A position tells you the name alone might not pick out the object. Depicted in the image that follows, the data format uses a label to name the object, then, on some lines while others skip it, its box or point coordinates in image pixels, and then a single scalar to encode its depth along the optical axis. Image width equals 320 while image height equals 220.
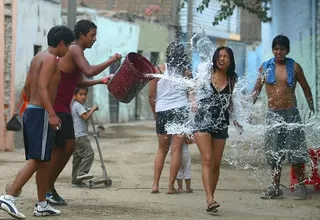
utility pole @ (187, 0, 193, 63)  39.89
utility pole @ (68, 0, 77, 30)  26.01
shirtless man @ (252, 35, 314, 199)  13.91
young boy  15.06
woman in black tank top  12.11
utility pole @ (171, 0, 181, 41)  16.06
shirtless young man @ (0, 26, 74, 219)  11.06
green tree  21.21
